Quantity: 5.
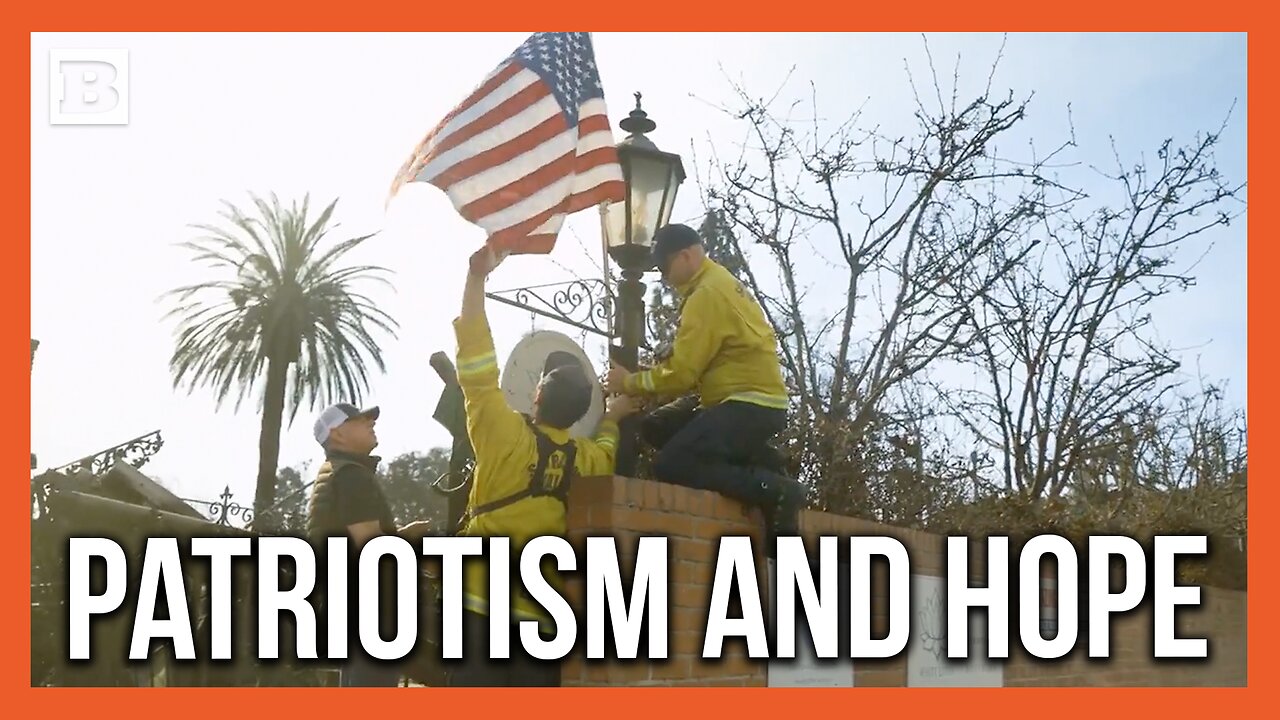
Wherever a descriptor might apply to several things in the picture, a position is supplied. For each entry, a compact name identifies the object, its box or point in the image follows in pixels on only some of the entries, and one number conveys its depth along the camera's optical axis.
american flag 7.04
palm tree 27.44
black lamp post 7.02
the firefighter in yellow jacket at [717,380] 5.42
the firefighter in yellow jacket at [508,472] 4.88
